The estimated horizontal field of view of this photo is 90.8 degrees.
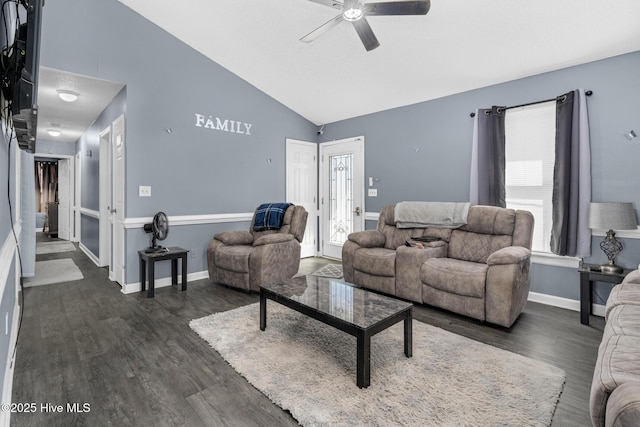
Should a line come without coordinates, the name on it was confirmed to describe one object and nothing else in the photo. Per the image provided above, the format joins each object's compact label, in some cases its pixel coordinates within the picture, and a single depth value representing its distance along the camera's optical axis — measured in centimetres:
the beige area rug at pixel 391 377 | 163
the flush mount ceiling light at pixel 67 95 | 378
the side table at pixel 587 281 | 272
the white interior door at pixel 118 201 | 382
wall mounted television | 122
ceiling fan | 230
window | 340
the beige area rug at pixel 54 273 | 414
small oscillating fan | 366
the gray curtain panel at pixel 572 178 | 307
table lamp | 268
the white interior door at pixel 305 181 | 543
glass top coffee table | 183
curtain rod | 308
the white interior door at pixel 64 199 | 766
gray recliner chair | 364
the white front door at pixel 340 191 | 527
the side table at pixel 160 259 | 350
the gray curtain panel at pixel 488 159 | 367
